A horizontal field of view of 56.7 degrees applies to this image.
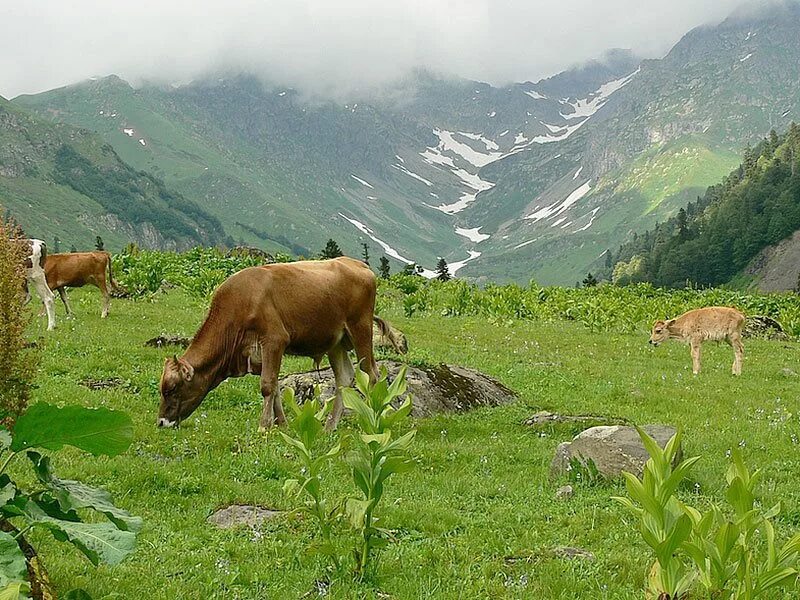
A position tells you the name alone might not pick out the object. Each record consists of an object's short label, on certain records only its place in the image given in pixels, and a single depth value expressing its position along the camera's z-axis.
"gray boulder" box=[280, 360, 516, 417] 14.23
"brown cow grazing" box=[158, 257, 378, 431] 11.89
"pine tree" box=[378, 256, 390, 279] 52.46
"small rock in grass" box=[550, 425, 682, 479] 9.82
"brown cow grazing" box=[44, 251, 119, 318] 23.00
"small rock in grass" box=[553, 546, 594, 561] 7.17
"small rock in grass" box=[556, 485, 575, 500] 9.29
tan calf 24.31
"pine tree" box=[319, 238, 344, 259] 54.79
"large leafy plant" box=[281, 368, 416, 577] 5.55
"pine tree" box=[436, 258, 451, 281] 62.45
